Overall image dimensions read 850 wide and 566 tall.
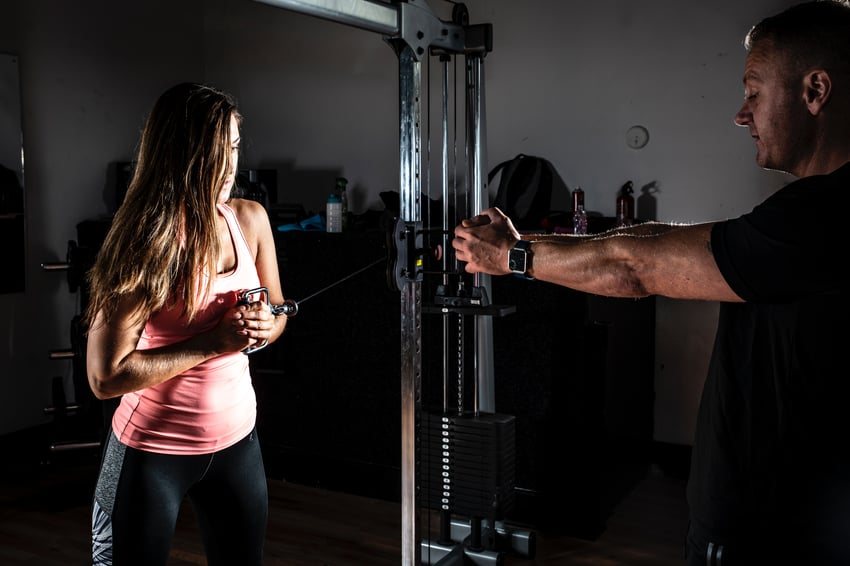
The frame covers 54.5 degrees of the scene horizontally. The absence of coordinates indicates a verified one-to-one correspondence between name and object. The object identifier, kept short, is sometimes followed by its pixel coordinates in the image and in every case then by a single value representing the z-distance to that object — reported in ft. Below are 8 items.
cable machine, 6.44
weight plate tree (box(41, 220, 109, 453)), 11.44
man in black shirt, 3.88
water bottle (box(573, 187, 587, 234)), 11.24
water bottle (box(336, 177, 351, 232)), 12.98
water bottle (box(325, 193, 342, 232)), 12.05
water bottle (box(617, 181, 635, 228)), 11.65
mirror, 12.70
